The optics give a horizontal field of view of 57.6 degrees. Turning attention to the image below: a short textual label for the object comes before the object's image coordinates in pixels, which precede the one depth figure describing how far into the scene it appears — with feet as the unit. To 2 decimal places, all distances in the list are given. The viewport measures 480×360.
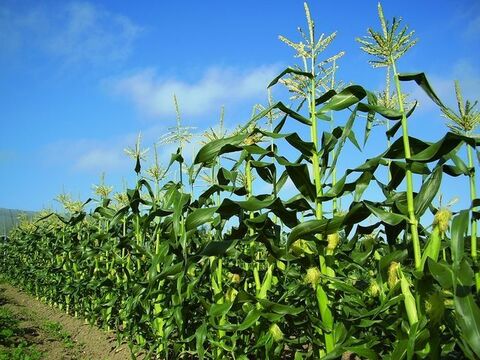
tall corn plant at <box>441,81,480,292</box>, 6.72
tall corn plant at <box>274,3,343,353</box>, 7.18
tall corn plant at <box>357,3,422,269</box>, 6.38
